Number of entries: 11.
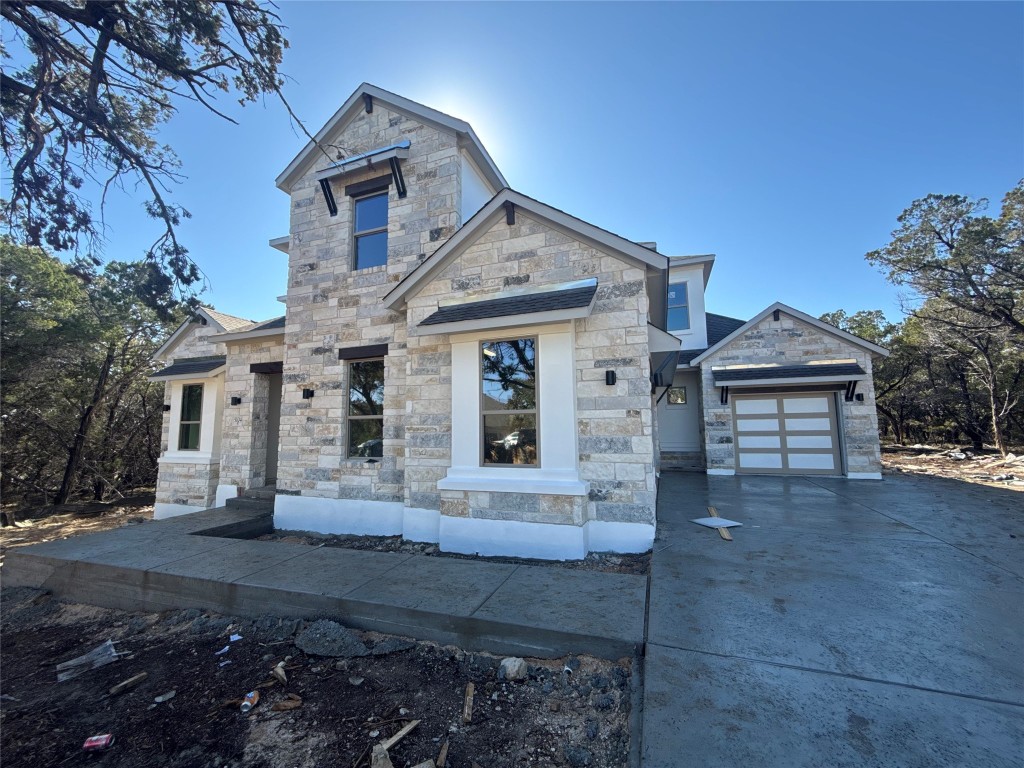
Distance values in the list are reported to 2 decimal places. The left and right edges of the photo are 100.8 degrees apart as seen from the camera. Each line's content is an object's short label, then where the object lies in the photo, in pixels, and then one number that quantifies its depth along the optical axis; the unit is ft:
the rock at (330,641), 11.25
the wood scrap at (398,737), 7.80
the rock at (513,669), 9.90
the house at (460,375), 17.89
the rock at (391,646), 11.19
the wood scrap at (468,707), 8.61
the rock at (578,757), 7.43
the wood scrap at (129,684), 10.66
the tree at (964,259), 38.55
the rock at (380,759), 7.32
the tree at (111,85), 14.37
